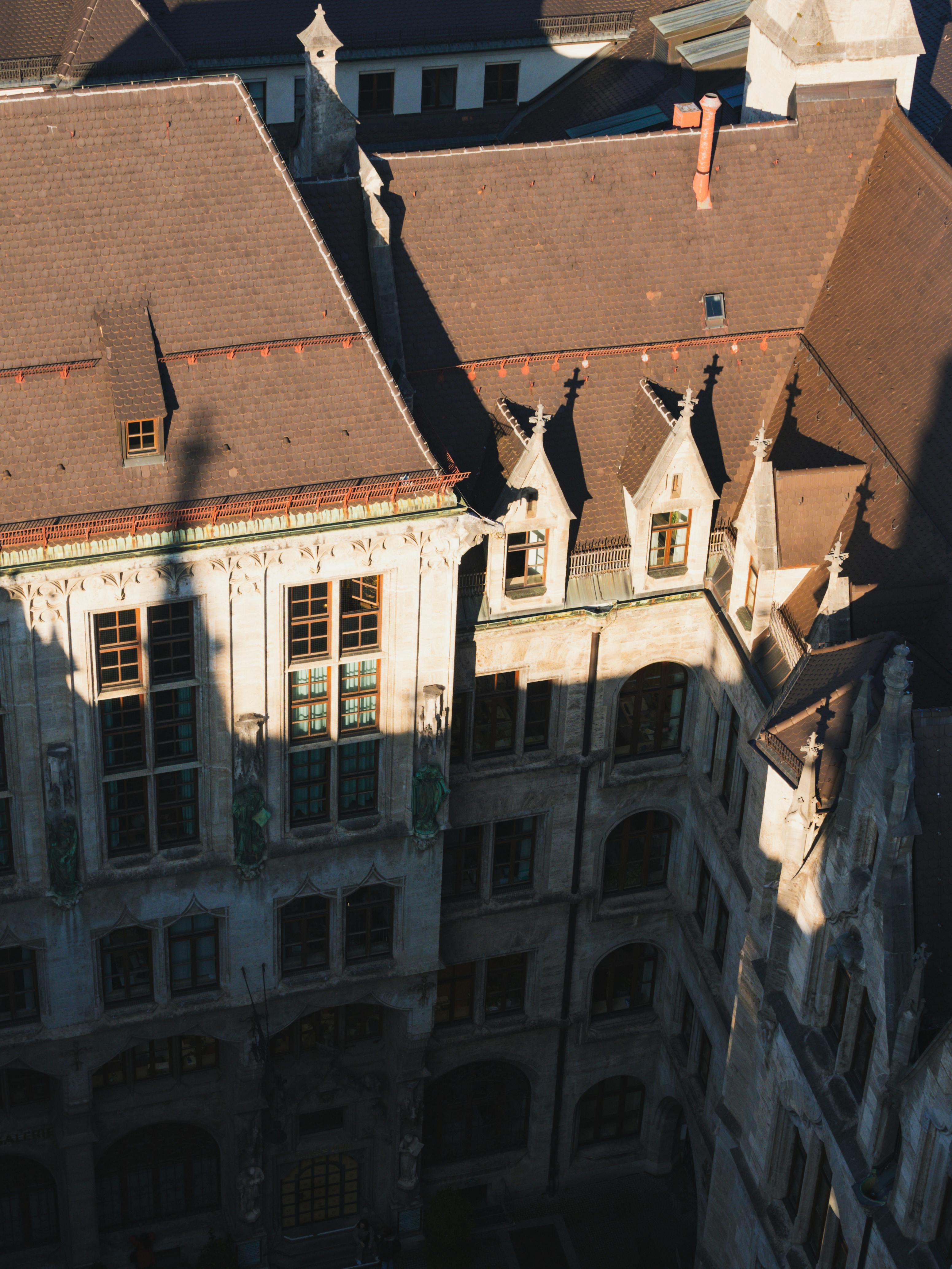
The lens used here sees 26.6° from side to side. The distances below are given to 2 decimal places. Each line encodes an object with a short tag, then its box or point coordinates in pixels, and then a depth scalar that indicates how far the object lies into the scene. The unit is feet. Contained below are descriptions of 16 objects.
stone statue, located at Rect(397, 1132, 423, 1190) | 206.28
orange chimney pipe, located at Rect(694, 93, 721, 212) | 190.90
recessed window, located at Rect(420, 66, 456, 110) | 256.52
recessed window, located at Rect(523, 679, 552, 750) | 191.21
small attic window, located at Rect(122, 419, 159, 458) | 160.56
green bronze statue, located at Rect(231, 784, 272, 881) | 177.06
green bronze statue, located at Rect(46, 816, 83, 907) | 171.53
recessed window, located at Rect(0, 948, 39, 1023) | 181.57
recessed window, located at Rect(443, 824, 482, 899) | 196.85
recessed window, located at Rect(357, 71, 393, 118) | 253.65
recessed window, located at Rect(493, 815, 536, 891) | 198.18
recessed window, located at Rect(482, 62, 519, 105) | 257.55
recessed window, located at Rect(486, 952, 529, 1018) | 206.39
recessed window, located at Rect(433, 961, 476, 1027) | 205.36
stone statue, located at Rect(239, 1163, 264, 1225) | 201.57
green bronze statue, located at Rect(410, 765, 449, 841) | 182.09
